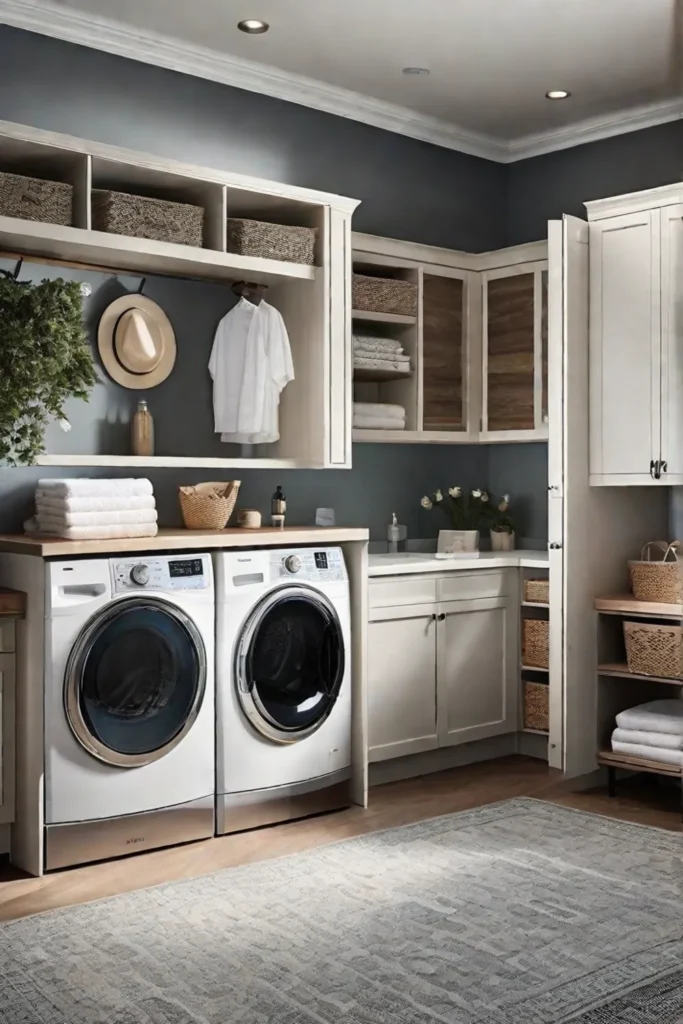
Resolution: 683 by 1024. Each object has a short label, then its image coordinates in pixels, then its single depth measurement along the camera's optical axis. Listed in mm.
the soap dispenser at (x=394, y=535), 5227
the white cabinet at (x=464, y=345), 5125
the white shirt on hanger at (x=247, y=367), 4461
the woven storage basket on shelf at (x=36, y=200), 3652
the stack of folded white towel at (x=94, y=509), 3635
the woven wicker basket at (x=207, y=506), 4145
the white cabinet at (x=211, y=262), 3828
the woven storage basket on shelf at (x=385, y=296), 4930
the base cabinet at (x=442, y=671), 4527
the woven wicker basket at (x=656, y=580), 4457
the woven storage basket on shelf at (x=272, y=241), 4293
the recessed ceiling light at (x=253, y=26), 4199
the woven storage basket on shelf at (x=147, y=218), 3904
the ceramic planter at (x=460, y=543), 5199
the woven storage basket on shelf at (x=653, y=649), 4340
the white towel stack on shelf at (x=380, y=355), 4891
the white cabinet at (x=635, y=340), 4457
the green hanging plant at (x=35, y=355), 3596
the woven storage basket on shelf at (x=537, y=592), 4883
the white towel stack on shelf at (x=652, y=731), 4273
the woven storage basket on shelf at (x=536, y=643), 4910
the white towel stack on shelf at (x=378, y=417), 4926
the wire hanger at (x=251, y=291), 4531
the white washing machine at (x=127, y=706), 3500
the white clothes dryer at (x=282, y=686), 3914
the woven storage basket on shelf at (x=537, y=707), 4957
